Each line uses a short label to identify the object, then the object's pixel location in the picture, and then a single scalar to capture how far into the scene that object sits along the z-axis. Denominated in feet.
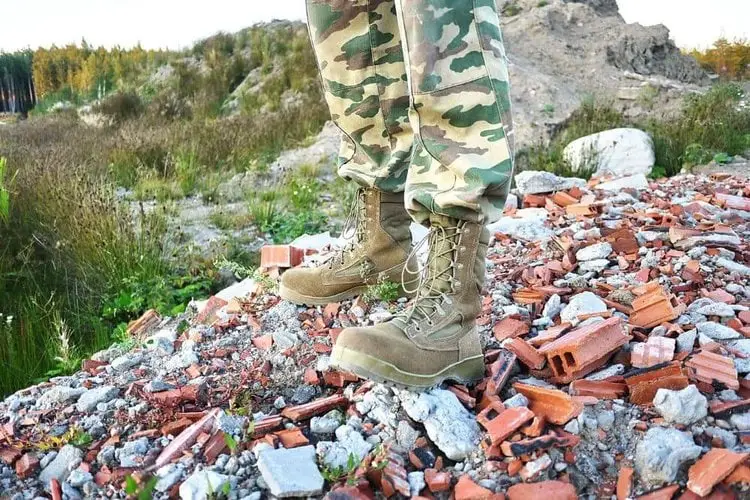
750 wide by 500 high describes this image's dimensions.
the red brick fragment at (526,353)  5.65
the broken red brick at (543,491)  4.14
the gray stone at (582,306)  6.65
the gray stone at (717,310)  6.42
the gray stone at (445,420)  4.70
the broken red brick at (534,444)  4.48
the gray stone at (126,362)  7.38
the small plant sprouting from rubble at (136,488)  2.88
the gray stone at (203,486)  4.46
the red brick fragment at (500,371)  5.34
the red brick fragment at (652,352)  5.44
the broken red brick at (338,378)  5.82
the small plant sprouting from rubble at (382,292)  7.35
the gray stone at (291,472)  4.39
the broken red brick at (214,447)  4.93
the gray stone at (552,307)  6.92
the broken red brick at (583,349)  5.40
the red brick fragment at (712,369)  5.10
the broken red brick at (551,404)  4.71
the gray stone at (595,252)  8.55
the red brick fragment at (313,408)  5.32
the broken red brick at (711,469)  4.02
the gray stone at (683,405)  4.66
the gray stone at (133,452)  5.14
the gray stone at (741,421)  4.66
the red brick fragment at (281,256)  9.81
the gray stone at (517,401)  5.03
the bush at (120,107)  36.52
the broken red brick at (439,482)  4.41
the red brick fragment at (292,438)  4.95
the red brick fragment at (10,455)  5.56
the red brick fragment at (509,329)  6.43
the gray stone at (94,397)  6.19
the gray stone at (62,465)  5.30
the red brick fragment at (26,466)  5.38
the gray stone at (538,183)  14.11
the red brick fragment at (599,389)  5.13
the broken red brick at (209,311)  8.98
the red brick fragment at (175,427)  5.48
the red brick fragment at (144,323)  9.76
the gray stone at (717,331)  5.97
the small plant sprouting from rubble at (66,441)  5.56
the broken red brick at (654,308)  6.28
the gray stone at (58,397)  6.48
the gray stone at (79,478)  4.98
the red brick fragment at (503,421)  4.65
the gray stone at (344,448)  4.73
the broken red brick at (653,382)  4.98
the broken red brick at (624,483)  4.21
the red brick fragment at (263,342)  6.98
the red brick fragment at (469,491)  4.23
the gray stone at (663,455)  4.23
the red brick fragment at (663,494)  4.10
